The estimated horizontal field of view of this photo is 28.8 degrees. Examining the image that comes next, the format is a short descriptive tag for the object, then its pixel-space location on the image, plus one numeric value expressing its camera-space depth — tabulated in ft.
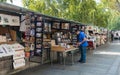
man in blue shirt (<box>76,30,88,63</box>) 38.19
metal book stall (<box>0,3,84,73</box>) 26.03
